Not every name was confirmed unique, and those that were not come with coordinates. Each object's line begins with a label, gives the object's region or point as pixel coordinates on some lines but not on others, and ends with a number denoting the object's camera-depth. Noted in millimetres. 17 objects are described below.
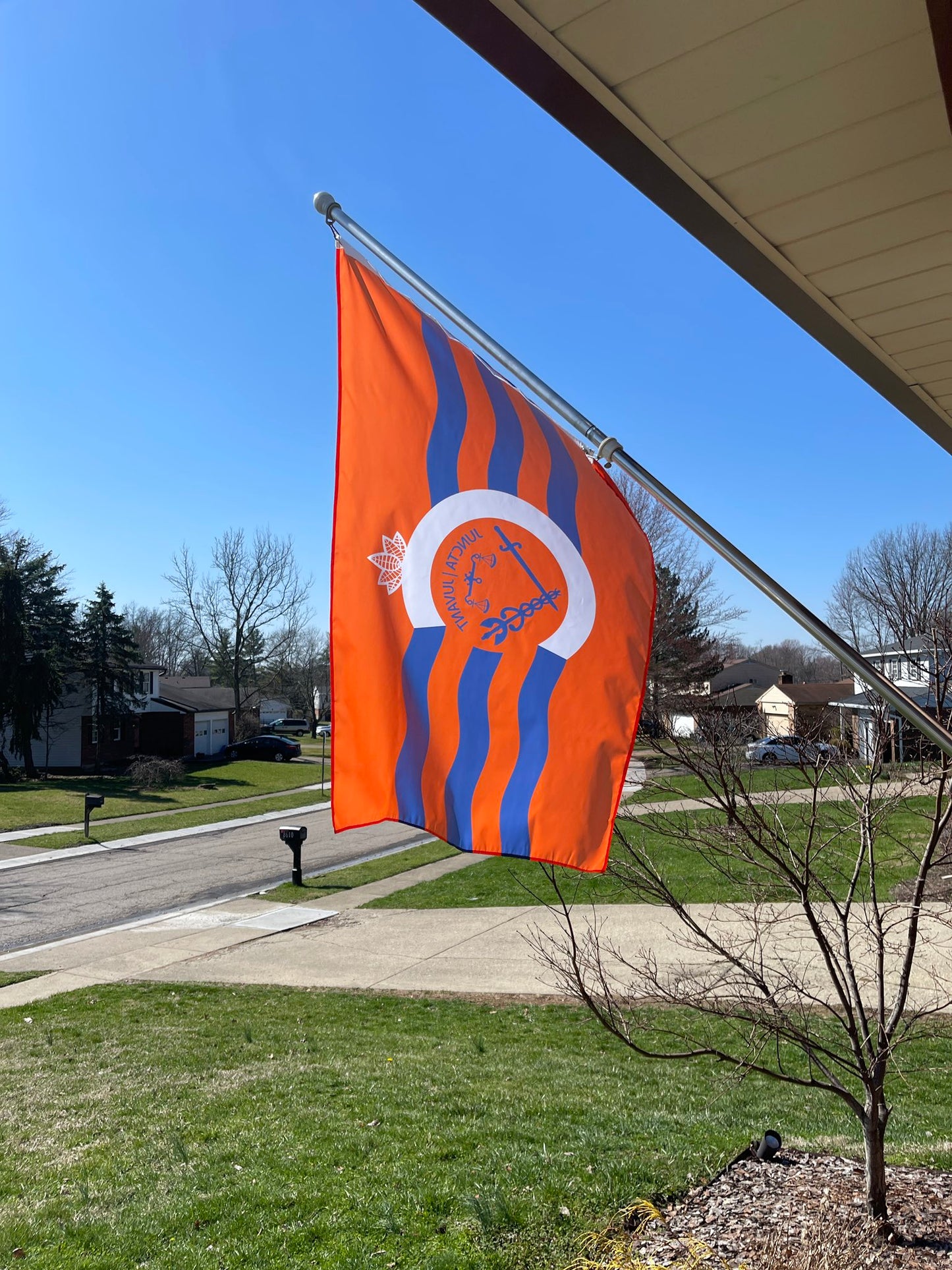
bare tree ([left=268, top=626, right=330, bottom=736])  75938
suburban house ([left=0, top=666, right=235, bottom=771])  42375
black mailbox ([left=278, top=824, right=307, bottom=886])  16688
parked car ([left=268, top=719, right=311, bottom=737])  75750
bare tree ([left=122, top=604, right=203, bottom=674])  89875
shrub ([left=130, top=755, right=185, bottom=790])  35031
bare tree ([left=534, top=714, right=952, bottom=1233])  3926
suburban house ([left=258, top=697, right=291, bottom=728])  88438
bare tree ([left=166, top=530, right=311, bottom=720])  57562
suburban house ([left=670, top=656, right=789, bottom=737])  57312
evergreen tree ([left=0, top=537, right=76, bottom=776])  36781
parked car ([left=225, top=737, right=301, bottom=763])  49188
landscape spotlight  4945
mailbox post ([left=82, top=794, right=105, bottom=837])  22375
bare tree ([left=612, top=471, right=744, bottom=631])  28953
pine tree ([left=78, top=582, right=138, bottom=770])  41750
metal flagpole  2402
